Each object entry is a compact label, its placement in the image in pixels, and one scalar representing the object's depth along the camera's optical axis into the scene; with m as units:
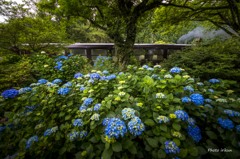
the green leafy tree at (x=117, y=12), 4.06
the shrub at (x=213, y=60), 2.52
